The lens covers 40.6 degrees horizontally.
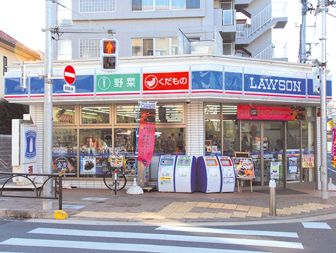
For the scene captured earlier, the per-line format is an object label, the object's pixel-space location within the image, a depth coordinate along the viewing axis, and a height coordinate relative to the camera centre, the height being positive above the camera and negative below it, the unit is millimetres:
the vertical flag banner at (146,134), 15492 +76
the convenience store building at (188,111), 15695 +964
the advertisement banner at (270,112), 16875 +896
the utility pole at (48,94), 12172 +1154
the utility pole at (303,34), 26762 +6112
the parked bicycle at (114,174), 15992 -1372
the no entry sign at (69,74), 12352 +1708
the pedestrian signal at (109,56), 13016 +2300
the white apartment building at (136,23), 26953 +6825
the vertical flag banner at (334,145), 18323 -376
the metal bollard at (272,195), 11430 -1497
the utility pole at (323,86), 14734 +1646
